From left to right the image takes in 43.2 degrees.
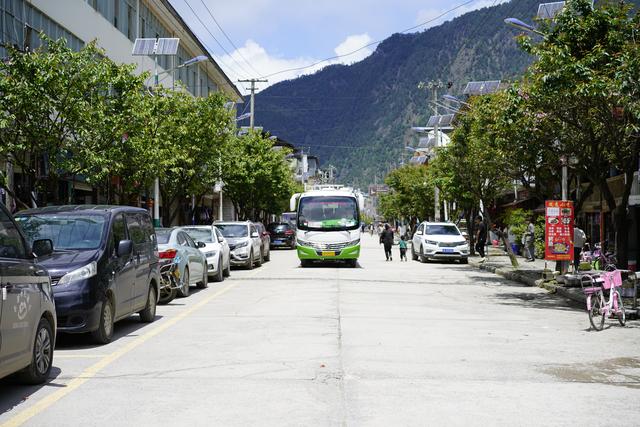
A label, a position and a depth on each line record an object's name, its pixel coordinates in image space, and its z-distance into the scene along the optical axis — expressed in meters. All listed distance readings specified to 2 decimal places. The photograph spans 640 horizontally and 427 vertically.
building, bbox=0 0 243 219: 23.66
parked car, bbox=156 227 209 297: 17.44
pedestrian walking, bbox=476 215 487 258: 38.56
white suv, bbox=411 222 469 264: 34.38
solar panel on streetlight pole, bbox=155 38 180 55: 33.72
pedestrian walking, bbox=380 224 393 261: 35.62
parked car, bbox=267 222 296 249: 53.34
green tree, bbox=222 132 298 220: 51.84
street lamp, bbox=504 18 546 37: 17.50
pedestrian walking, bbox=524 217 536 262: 32.62
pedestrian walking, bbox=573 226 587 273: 26.36
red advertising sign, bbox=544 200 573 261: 21.80
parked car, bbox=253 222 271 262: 33.43
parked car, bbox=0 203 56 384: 6.72
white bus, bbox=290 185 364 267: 29.27
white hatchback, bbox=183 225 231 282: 22.48
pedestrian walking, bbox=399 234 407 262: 35.84
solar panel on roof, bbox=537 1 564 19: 27.26
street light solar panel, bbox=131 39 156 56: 33.97
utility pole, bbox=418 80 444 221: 53.78
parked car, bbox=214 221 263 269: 28.30
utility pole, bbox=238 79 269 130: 61.53
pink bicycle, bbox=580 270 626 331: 12.80
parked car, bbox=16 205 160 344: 10.02
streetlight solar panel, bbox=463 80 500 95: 62.22
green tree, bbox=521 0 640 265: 14.88
